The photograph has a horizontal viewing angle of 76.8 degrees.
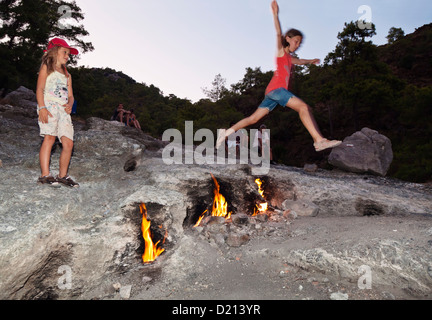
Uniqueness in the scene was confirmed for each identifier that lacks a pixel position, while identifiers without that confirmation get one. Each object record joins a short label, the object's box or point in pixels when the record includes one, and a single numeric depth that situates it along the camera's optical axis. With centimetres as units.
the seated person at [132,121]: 1161
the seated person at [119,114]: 1130
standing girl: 340
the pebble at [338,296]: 265
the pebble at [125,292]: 288
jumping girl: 375
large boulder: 1043
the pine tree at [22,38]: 1479
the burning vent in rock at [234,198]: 455
